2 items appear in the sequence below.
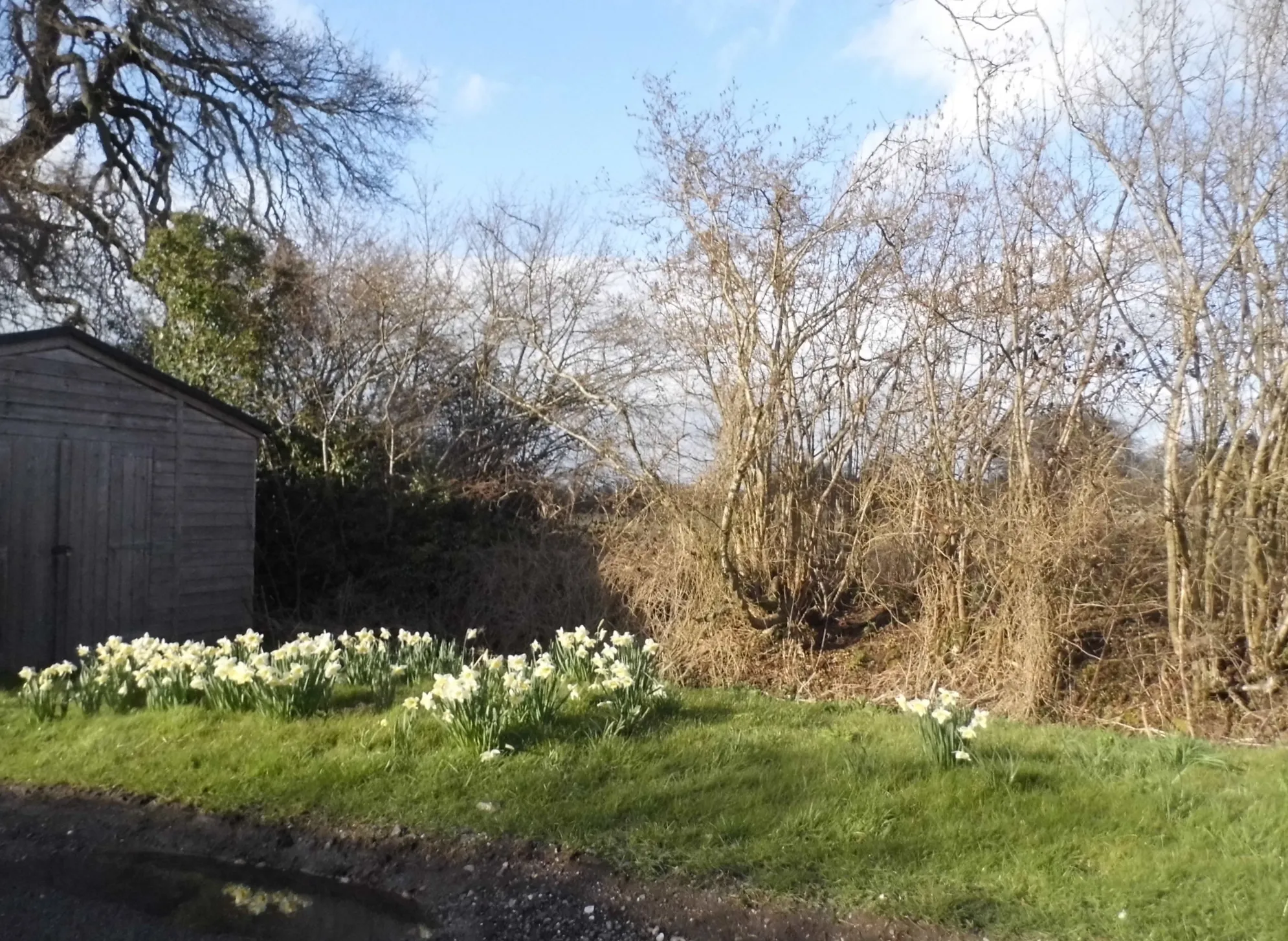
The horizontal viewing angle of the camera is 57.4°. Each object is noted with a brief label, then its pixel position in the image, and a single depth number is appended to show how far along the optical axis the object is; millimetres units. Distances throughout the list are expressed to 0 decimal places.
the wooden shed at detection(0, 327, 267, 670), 10992
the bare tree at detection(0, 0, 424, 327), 20844
